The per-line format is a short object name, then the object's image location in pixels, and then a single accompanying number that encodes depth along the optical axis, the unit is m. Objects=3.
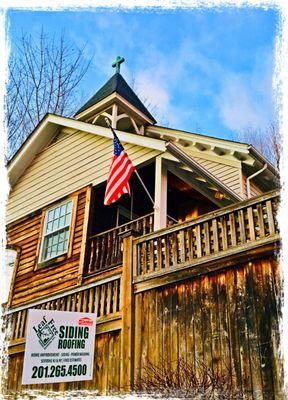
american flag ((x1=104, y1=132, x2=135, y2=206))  7.77
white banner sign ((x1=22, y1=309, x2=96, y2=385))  4.76
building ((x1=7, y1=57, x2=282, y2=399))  5.34
